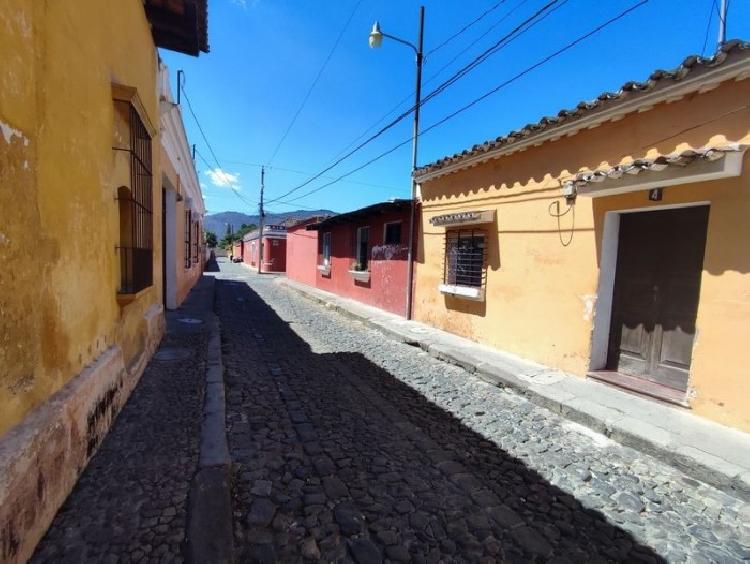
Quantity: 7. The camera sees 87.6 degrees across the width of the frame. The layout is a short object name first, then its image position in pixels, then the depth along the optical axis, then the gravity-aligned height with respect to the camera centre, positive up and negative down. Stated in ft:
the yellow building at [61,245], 5.53 -0.12
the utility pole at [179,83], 37.87 +15.72
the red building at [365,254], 31.32 -0.31
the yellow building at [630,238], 11.85 +0.95
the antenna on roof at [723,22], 15.18 +9.63
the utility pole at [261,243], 89.39 +0.95
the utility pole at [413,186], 28.66 +5.01
